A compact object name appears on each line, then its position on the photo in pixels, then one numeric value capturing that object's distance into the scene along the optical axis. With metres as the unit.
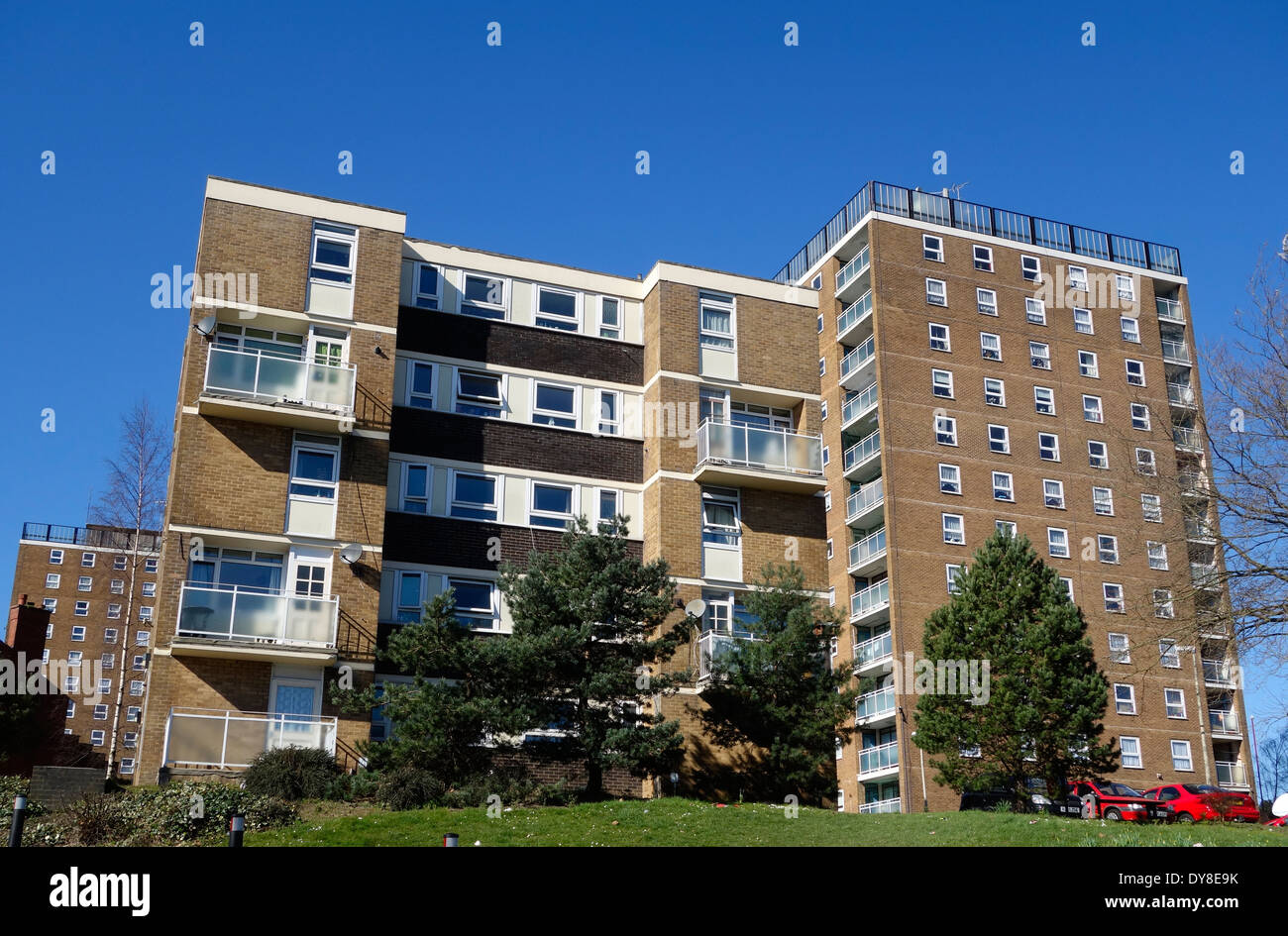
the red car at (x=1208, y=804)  33.72
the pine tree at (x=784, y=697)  25.77
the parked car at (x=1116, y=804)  33.41
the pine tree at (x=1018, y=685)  32.59
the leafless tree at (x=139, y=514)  41.25
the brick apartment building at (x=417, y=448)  25.55
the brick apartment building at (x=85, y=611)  82.31
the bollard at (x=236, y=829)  12.98
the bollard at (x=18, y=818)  15.23
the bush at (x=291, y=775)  22.44
